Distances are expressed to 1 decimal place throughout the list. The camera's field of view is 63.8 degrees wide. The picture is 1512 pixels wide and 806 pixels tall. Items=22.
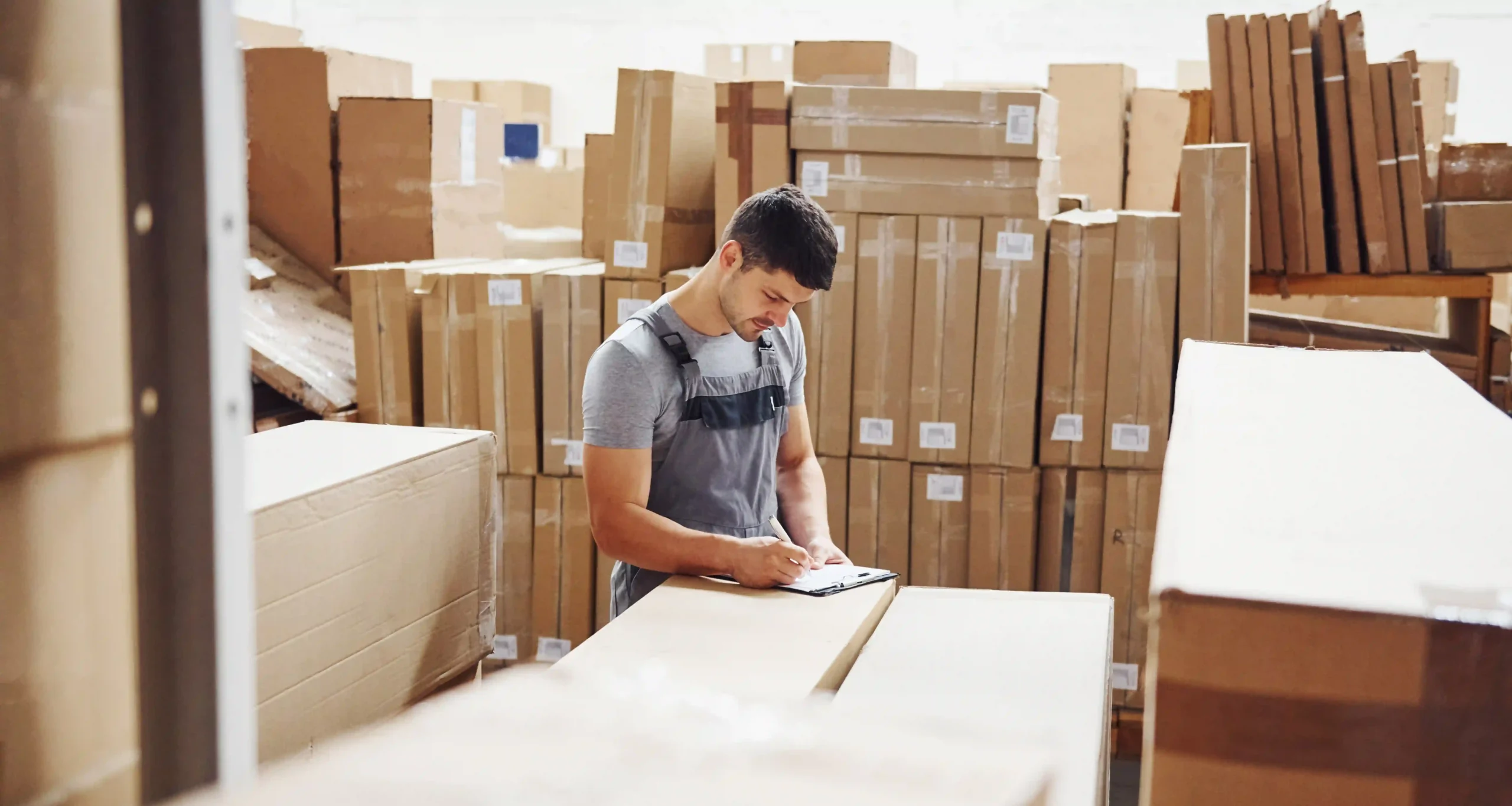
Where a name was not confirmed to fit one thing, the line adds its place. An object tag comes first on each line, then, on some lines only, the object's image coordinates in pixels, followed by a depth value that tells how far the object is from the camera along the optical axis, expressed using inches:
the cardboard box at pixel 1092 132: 232.2
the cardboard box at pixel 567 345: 150.9
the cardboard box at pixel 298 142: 176.7
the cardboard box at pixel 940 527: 149.6
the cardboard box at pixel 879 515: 150.2
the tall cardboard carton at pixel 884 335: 144.9
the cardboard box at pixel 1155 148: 234.4
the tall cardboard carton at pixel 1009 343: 143.3
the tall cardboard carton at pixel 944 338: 144.0
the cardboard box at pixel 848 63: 159.6
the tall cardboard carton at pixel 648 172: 148.5
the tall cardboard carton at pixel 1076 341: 143.6
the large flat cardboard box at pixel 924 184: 141.4
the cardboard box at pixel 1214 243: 140.4
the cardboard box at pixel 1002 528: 148.7
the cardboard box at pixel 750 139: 143.7
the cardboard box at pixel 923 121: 139.6
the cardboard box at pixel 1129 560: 146.9
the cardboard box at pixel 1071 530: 148.6
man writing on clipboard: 87.6
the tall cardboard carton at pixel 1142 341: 142.3
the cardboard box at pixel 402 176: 175.3
